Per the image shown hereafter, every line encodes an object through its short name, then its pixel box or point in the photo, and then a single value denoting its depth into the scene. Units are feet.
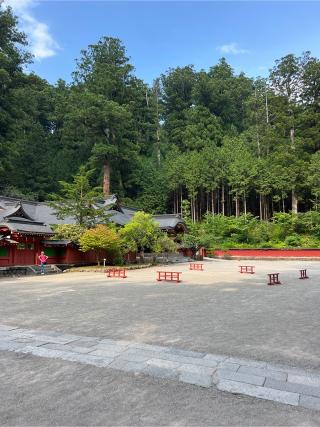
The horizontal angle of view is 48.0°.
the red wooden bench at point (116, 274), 54.09
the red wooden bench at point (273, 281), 42.05
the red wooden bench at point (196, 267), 68.27
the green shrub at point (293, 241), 104.32
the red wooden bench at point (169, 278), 47.32
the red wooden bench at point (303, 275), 48.82
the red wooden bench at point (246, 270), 58.22
